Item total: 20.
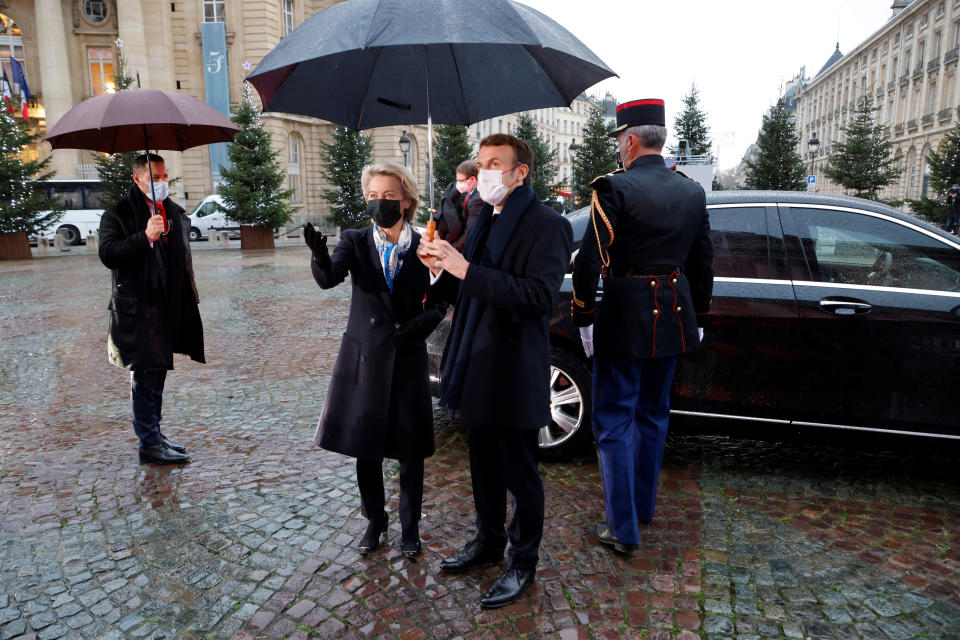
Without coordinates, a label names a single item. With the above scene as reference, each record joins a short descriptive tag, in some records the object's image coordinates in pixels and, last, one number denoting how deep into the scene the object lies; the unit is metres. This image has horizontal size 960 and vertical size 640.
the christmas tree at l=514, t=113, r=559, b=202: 29.30
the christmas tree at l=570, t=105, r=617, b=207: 28.80
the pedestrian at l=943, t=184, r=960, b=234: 20.97
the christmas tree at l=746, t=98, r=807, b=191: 29.77
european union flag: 38.94
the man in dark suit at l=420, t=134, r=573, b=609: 2.63
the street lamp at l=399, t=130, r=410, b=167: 27.61
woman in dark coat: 3.06
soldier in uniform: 3.13
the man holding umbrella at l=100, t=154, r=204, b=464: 4.28
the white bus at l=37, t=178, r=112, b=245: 28.58
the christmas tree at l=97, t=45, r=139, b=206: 24.47
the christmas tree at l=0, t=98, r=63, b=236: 20.83
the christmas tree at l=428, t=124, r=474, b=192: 32.61
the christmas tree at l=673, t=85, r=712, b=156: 33.59
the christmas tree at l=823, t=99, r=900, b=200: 30.56
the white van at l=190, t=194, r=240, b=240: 31.62
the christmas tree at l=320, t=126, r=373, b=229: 33.53
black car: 3.74
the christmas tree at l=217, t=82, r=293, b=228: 25.00
